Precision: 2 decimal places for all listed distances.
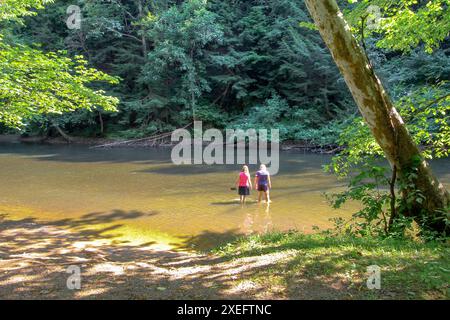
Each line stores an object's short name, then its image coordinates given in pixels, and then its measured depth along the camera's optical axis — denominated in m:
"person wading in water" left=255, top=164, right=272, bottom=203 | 12.43
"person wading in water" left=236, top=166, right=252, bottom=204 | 12.50
